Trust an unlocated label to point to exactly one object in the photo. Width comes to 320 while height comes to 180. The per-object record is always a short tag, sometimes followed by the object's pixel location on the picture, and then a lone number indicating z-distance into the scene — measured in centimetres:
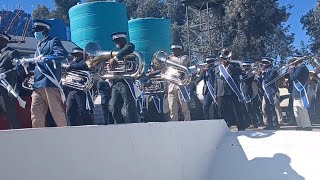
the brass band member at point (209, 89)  801
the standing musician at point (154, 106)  896
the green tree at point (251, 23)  1969
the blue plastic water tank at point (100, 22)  1337
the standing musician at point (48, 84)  497
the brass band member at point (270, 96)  841
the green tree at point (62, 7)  3238
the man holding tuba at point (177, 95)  736
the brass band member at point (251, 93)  864
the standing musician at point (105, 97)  688
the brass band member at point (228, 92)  716
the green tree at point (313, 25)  2225
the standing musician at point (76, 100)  622
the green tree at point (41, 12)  3194
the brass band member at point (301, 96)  793
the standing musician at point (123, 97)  589
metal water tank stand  1988
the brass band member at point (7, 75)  513
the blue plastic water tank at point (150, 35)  1483
